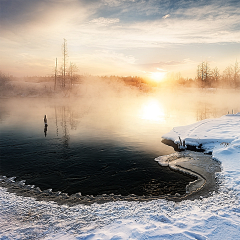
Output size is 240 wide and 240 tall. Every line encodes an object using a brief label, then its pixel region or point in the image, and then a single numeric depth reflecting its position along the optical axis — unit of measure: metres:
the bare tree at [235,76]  84.31
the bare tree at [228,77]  91.11
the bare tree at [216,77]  101.36
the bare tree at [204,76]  94.85
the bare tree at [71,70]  70.16
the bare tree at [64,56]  65.46
